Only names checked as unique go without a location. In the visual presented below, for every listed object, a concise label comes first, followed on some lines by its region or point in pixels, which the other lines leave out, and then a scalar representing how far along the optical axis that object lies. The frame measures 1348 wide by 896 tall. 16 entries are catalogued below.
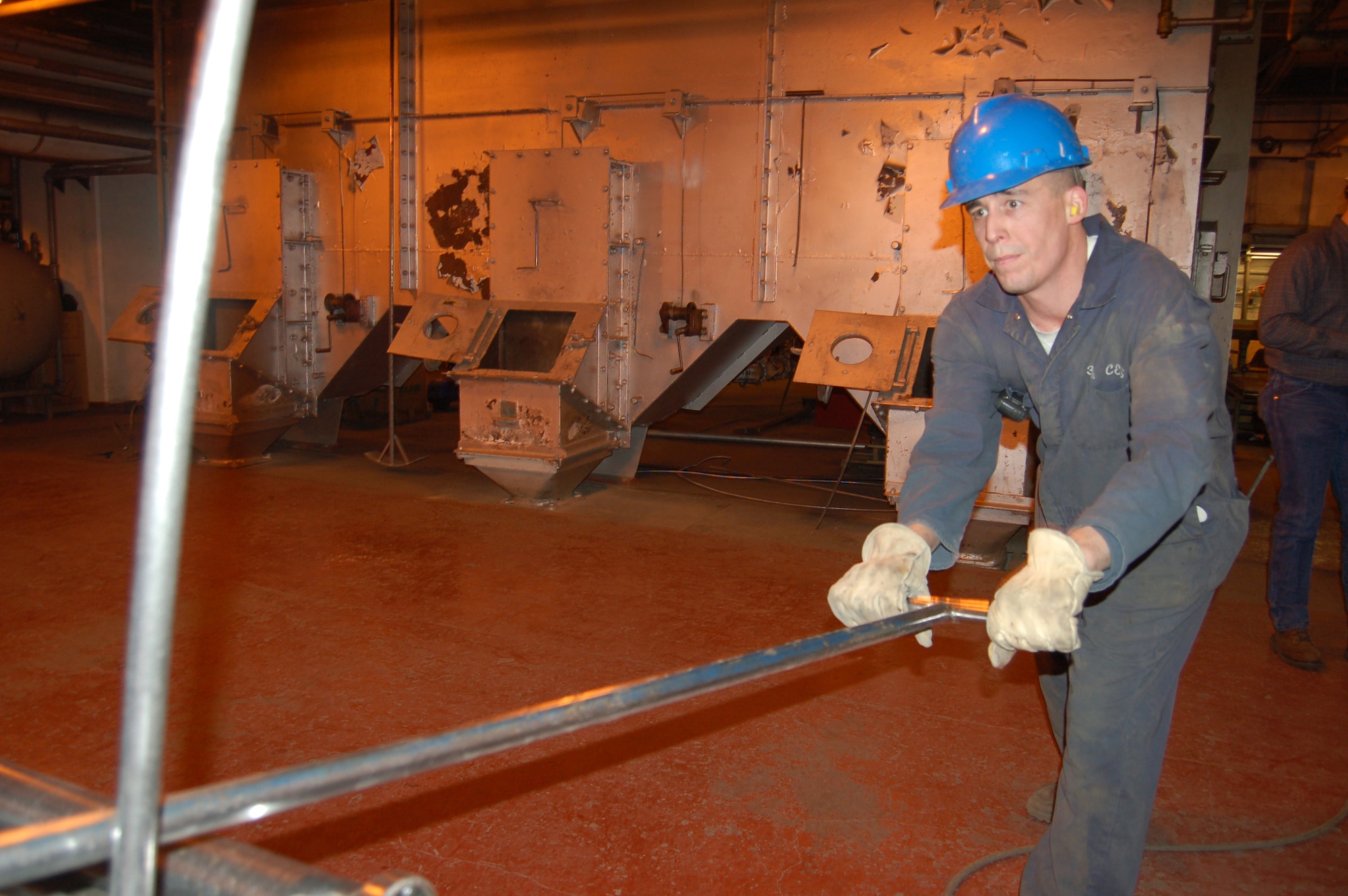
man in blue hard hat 1.48
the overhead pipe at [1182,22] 3.88
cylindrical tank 6.73
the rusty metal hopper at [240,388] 5.39
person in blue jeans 2.89
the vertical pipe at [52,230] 7.78
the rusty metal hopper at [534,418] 4.55
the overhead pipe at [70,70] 6.04
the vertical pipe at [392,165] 5.16
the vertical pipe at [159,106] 5.66
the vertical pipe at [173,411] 0.47
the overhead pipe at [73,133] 6.49
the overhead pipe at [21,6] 2.62
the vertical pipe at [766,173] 4.70
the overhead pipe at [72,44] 5.96
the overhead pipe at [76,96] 6.26
